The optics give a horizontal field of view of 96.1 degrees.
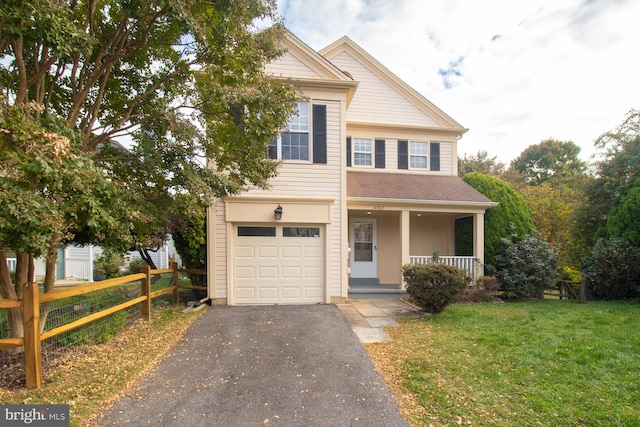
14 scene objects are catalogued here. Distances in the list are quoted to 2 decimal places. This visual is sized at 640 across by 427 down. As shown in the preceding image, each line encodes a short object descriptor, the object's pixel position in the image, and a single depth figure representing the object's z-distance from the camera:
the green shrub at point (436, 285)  6.52
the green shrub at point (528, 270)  8.62
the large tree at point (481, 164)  24.25
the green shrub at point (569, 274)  10.61
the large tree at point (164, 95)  4.19
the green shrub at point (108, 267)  13.28
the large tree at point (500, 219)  9.50
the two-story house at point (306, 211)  7.63
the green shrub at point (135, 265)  13.75
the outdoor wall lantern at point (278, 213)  7.57
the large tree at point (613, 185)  8.64
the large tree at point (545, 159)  30.33
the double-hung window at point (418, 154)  11.21
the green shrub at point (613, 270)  8.04
